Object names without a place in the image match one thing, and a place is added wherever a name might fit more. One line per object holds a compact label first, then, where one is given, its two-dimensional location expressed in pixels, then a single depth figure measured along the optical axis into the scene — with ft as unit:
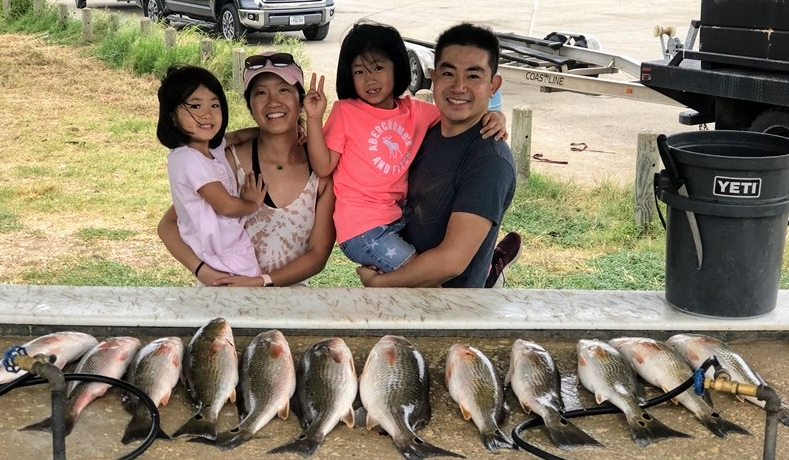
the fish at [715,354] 10.05
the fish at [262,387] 9.21
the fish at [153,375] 9.34
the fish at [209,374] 9.29
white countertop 11.53
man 12.41
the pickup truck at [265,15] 54.60
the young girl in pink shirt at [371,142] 13.20
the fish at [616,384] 9.31
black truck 23.06
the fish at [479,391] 9.28
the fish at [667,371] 9.53
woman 13.43
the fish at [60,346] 10.16
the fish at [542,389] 9.22
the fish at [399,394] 9.06
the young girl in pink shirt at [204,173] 13.12
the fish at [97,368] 9.41
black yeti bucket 11.38
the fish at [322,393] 9.08
